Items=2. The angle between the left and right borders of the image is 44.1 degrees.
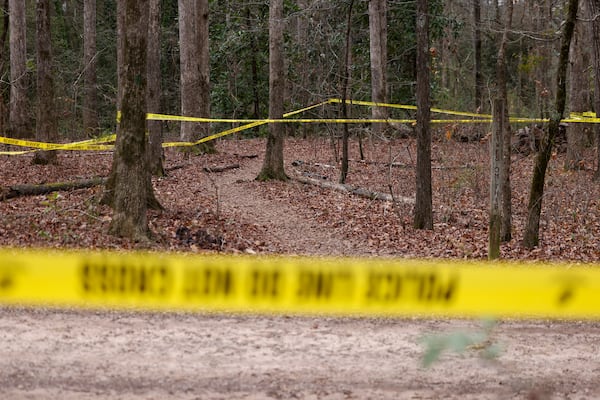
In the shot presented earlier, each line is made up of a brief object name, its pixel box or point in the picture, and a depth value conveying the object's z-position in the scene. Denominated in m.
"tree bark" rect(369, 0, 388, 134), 26.08
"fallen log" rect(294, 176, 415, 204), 14.80
